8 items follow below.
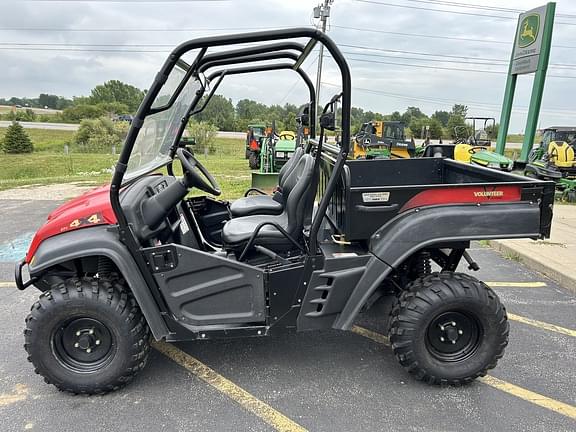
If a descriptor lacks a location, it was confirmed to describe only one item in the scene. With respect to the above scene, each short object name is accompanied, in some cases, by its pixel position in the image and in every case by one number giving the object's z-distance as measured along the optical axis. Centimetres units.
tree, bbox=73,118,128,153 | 2816
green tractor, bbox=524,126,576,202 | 955
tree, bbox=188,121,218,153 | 2436
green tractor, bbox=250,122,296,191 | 1173
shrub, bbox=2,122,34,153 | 2420
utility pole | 1923
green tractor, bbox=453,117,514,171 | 1045
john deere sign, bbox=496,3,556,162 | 1090
